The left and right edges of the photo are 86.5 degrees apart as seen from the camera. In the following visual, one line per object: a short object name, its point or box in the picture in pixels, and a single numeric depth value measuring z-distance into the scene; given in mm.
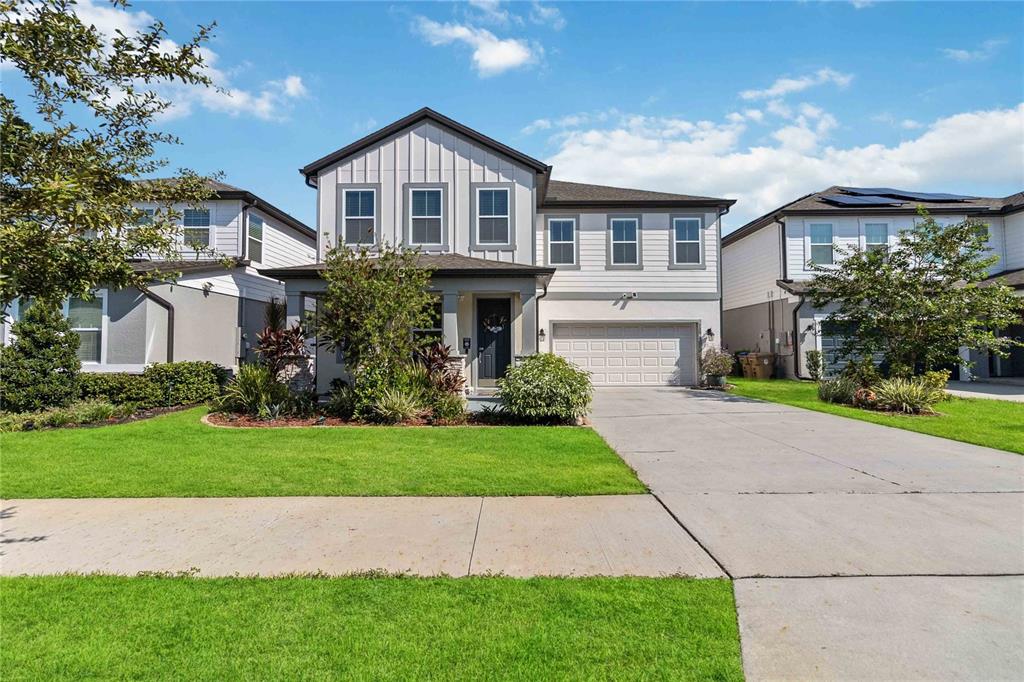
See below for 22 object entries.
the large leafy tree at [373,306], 10414
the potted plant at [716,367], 17156
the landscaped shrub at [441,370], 11250
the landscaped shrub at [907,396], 11758
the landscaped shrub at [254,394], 11109
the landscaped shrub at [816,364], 15195
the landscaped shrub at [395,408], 10367
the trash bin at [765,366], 20547
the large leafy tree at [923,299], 12109
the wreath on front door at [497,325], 15914
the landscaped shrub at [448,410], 10586
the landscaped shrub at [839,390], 13172
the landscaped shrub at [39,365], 11070
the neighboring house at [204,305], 13789
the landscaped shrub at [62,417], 9930
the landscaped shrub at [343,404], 11078
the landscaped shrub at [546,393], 10164
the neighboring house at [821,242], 19516
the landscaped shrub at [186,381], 12922
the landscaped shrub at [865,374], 13234
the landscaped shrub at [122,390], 12617
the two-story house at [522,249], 14750
